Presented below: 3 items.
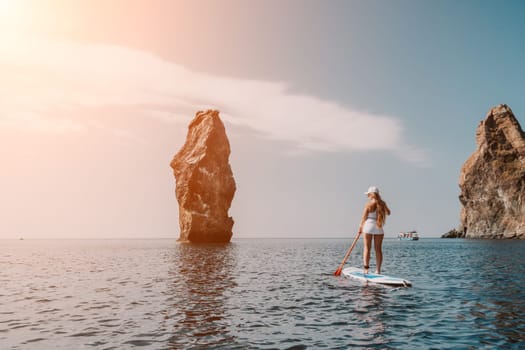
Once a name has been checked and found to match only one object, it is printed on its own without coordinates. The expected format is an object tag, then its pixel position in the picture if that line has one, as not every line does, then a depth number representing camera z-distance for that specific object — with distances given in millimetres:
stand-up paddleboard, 19703
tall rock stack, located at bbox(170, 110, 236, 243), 101125
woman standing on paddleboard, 19812
